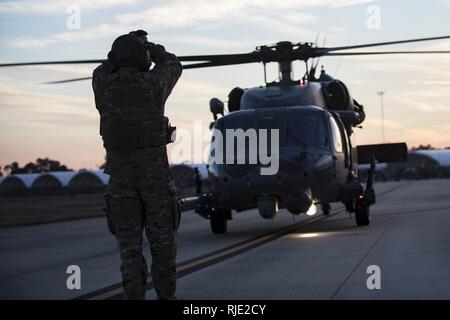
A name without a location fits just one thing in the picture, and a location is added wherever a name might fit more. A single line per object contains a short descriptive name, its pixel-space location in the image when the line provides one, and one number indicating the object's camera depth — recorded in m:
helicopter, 13.98
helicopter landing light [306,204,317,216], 14.36
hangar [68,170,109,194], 103.50
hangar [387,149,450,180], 121.75
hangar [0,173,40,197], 106.08
